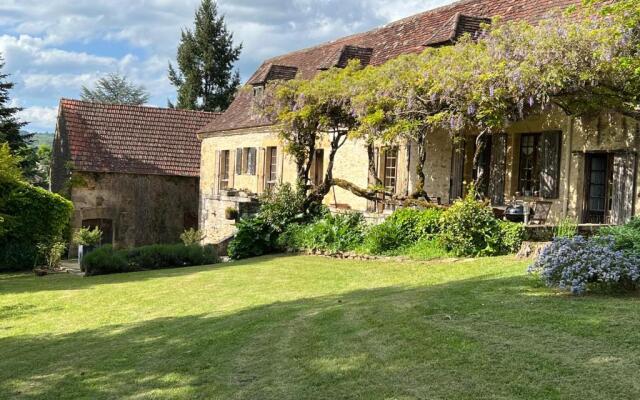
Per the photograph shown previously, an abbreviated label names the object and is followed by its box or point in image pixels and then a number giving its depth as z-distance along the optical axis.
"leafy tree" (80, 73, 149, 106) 77.50
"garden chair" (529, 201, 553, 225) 15.90
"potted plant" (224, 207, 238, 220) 22.42
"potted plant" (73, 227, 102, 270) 21.45
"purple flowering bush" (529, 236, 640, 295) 7.84
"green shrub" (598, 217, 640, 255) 8.66
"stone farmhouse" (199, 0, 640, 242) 15.25
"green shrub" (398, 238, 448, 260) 13.58
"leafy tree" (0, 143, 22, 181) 20.08
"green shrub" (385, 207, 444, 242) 14.59
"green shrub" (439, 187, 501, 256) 13.20
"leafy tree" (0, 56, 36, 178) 30.26
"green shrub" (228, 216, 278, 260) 18.45
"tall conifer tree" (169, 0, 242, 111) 46.81
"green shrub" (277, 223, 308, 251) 17.57
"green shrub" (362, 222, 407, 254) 14.90
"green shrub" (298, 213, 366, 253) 16.16
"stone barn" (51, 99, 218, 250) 28.69
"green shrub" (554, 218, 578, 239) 12.06
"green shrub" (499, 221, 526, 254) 12.95
